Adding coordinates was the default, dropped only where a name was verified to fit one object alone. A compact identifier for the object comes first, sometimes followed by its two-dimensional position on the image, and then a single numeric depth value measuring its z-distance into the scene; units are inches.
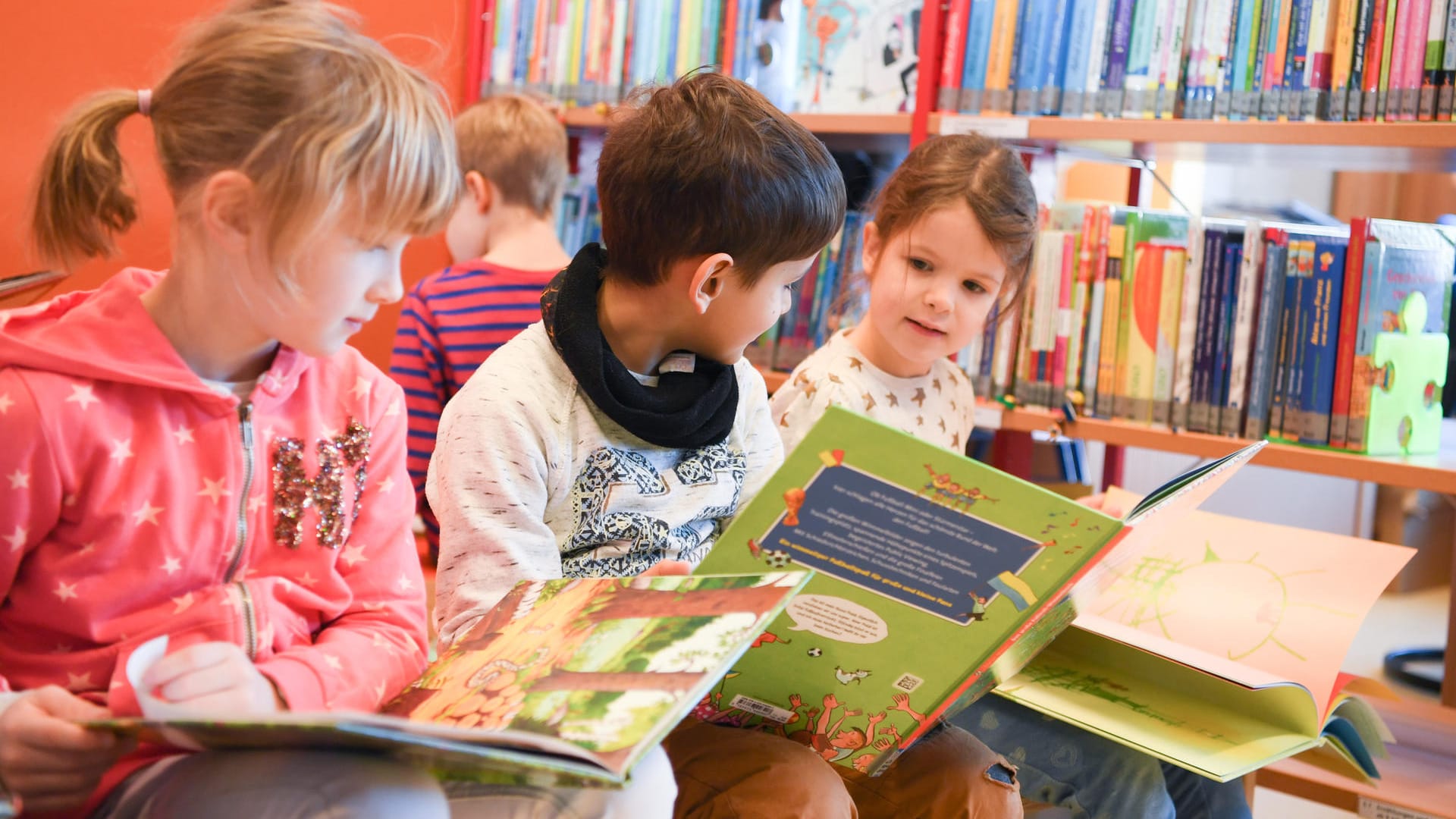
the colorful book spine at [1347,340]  62.8
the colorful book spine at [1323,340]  63.3
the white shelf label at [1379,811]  57.1
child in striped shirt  73.9
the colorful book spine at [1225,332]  65.8
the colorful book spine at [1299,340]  64.0
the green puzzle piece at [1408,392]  62.6
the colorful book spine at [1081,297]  70.2
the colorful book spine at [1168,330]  67.4
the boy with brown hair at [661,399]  37.9
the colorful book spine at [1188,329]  66.9
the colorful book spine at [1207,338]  66.3
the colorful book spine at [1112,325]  69.2
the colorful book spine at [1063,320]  70.7
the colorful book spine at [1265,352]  64.9
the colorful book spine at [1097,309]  69.7
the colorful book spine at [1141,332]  68.2
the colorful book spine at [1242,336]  65.2
